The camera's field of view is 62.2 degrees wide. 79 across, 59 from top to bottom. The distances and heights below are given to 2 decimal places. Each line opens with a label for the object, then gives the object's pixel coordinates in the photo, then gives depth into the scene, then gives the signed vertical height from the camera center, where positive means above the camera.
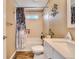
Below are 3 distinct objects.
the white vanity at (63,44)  0.55 -0.24
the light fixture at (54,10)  1.51 +0.43
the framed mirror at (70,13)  1.10 +0.26
